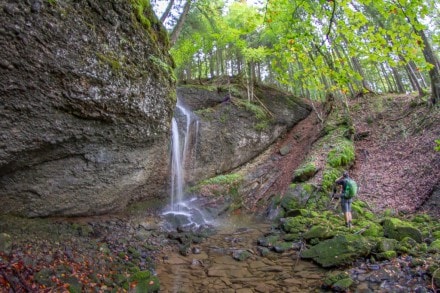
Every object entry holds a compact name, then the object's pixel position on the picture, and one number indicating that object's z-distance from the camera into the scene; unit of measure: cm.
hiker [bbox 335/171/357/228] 888
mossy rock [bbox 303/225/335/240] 801
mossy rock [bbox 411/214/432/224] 825
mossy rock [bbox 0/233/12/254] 568
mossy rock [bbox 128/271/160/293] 570
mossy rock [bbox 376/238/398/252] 677
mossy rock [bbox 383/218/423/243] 725
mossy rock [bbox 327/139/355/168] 1298
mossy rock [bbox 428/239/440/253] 642
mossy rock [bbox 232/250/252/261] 765
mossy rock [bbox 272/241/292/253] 806
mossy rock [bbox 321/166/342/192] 1176
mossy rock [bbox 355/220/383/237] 780
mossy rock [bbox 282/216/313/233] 916
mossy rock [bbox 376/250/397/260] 653
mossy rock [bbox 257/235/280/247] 860
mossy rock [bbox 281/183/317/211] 1131
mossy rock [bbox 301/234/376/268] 668
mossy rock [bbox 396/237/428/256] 655
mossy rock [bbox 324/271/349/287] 578
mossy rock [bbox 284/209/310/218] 1027
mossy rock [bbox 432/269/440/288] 521
